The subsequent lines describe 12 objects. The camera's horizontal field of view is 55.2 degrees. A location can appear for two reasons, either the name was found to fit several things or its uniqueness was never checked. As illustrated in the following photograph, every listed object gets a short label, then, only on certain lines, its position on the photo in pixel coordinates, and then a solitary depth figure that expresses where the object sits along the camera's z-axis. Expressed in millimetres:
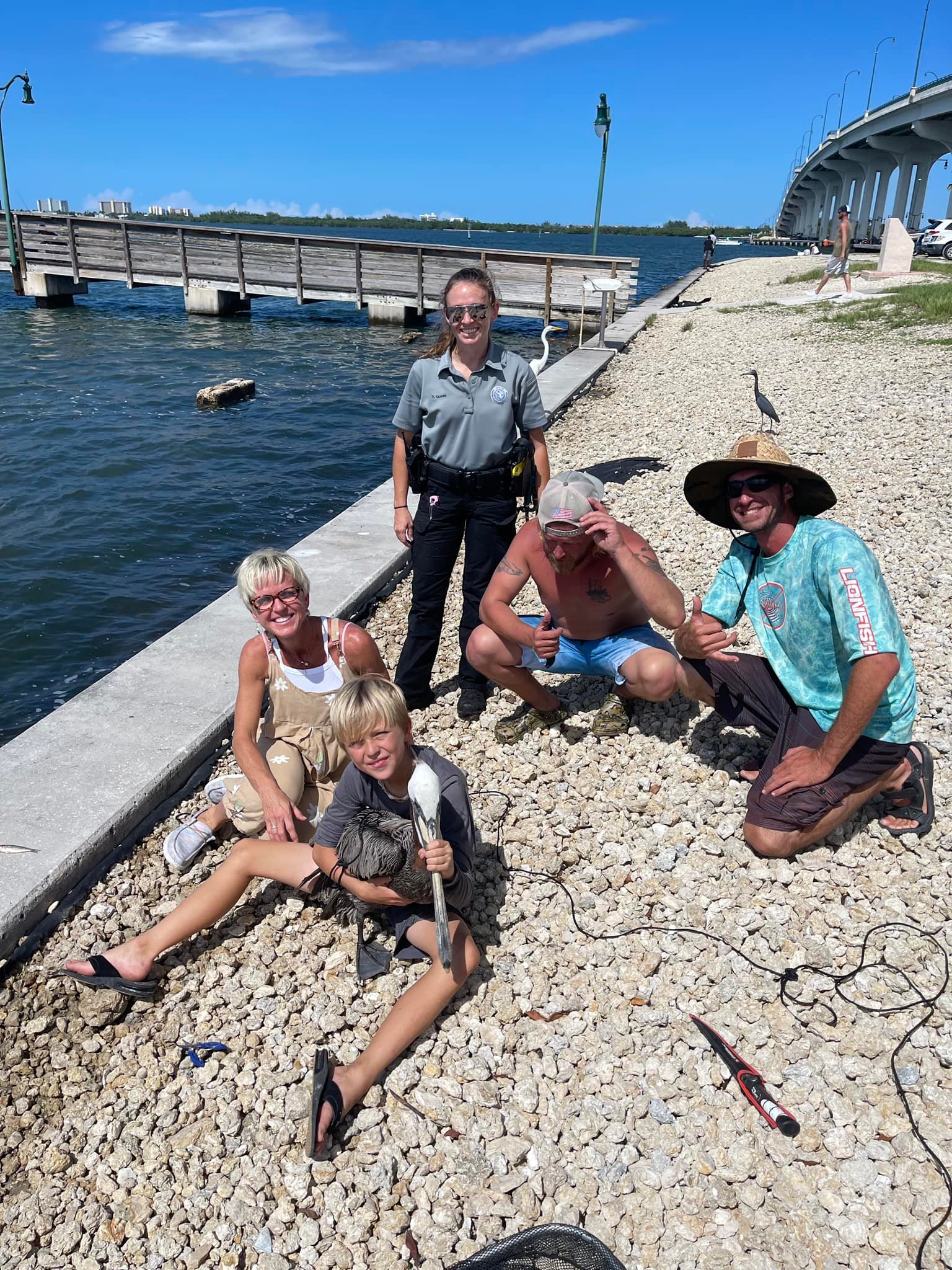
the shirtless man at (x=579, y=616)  3771
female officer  4188
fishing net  2207
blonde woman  3449
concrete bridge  47375
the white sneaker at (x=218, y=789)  3744
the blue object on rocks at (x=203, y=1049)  2904
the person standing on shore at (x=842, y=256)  22188
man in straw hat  3121
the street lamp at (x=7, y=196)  28188
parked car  35000
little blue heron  5968
